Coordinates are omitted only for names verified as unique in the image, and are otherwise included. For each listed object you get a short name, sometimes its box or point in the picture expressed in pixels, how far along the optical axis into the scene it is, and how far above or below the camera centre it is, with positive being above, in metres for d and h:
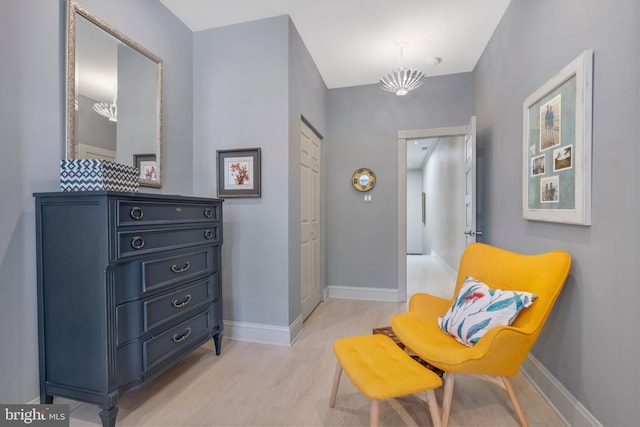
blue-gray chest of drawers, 1.40 -0.43
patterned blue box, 1.53 +0.19
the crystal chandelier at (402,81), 2.77 +1.26
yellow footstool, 1.26 -0.78
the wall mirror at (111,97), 1.68 +0.75
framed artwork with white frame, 1.39 +0.35
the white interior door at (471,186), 2.75 +0.22
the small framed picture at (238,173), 2.50 +0.32
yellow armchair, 1.37 -0.67
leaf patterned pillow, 1.50 -0.57
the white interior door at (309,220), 2.95 -0.12
